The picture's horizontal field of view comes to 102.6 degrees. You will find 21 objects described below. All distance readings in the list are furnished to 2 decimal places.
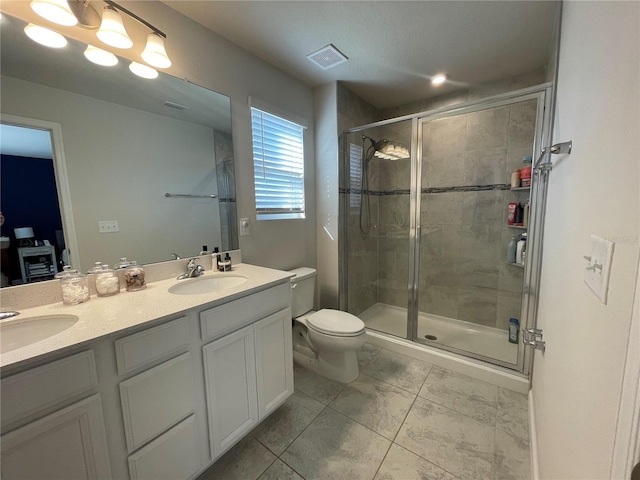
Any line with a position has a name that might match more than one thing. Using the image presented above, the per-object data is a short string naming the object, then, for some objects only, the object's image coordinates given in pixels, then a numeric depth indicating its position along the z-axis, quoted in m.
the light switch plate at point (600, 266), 0.49
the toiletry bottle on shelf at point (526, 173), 2.08
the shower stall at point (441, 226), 2.24
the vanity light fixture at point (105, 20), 1.05
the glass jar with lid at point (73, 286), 1.09
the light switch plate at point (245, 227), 1.89
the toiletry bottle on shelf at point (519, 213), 2.22
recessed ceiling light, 2.19
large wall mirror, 1.04
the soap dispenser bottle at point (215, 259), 1.70
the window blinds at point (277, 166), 1.98
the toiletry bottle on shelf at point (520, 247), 2.12
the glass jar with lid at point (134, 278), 1.29
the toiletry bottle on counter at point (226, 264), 1.67
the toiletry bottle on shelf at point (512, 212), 2.23
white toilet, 1.82
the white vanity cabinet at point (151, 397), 0.73
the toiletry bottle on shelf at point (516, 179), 2.17
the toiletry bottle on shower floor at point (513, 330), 2.26
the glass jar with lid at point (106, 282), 1.19
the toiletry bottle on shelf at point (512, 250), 2.28
